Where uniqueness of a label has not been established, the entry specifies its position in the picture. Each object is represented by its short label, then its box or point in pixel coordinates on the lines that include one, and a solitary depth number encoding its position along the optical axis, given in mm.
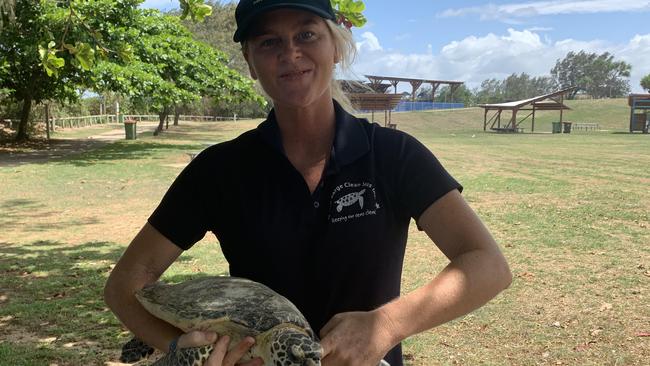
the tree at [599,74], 107438
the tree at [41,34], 15641
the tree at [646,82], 82562
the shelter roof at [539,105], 46438
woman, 1574
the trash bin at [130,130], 29406
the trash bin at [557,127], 47684
